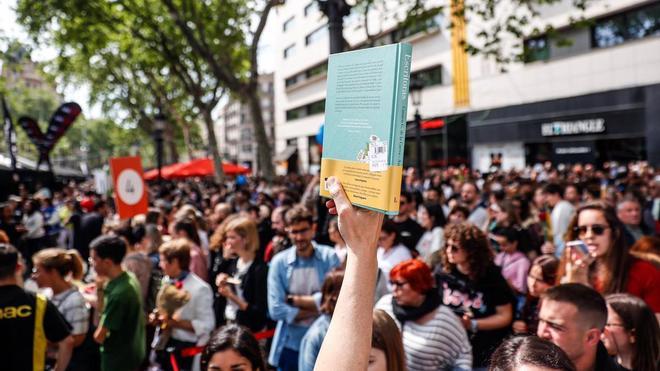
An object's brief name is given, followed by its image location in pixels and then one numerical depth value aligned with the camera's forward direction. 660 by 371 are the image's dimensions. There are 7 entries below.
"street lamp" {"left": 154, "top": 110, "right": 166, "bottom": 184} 14.38
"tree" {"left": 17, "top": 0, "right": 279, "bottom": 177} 13.35
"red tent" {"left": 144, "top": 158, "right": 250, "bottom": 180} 21.83
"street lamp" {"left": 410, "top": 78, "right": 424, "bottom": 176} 11.98
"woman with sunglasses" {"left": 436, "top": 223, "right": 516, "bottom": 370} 3.59
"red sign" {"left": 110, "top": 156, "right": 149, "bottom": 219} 6.64
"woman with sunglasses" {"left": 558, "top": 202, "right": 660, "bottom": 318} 3.31
